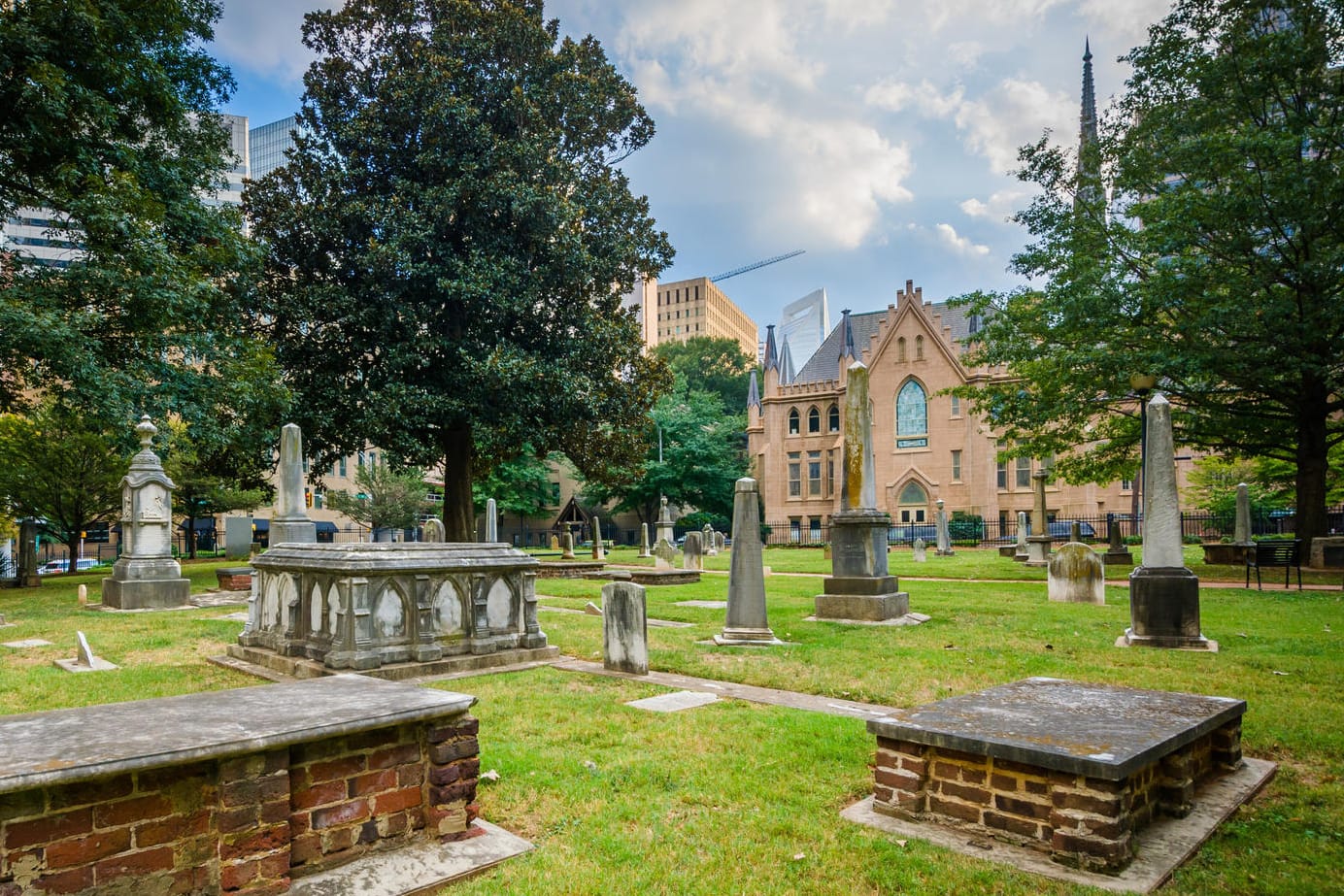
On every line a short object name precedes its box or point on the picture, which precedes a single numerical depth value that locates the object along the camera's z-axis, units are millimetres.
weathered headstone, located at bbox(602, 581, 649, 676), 8242
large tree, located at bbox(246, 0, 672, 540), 19062
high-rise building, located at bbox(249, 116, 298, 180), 116856
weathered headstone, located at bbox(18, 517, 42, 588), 21406
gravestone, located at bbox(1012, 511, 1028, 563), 27472
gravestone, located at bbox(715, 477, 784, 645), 10023
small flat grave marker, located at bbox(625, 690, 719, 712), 6742
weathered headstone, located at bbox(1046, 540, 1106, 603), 14195
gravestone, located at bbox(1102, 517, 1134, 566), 23125
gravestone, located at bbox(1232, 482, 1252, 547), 21625
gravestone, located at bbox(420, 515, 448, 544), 21572
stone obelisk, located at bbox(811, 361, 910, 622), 12102
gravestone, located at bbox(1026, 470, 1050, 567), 23986
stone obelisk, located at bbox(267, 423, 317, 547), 14344
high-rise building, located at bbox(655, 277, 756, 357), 138750
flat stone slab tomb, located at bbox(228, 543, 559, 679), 7797
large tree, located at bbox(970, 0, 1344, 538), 17141
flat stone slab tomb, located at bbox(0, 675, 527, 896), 2785
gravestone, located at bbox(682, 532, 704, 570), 24234
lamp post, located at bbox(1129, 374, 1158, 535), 12158
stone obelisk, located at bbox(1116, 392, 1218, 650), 9305
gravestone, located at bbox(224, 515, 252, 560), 37281
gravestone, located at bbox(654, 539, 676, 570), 25922
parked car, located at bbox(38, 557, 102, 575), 33831
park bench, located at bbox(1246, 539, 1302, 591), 17172
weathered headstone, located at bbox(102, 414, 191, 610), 14578
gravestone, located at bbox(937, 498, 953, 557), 32969
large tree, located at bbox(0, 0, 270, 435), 15555
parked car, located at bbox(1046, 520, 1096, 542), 37531
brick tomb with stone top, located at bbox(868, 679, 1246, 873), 3531
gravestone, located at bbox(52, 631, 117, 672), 8546
